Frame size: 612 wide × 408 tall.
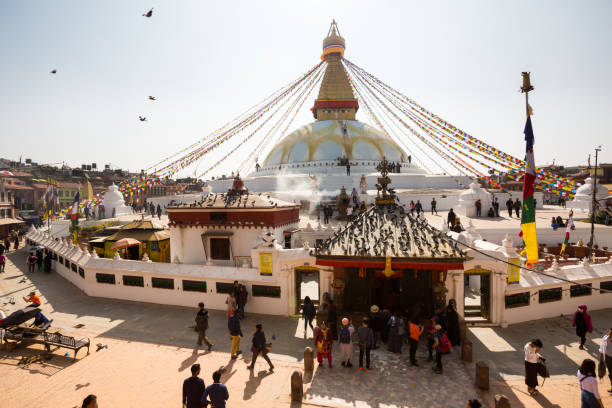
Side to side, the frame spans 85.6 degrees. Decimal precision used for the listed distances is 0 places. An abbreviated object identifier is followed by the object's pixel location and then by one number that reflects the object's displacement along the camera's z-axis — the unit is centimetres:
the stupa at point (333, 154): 3457
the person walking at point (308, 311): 976
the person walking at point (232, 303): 991
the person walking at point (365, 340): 754
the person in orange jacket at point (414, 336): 771
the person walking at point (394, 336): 825
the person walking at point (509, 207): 2340
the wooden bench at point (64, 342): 868
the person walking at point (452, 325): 873
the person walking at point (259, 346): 779
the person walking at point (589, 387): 559
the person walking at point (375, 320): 856
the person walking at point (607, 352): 707
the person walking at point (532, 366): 681
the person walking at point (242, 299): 1091
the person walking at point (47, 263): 1858
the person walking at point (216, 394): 551
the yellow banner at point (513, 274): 1041
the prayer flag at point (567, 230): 1559
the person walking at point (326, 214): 2137
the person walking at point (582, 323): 858
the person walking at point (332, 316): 877
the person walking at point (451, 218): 1822
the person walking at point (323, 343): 780
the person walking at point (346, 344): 760
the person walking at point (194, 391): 565
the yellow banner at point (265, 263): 1134
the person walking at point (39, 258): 1931
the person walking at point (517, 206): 2223
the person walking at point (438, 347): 749
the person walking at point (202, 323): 912
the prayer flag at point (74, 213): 1966
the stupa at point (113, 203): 3091
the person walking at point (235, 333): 838
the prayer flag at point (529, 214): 926
